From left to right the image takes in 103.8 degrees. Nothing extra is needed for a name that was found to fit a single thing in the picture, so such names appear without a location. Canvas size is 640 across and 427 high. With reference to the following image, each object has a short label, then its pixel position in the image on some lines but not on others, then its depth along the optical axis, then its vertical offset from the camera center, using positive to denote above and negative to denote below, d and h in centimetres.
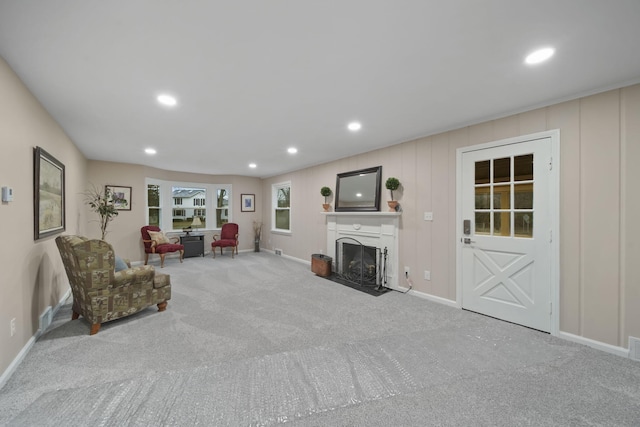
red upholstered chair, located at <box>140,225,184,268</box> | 562 -74
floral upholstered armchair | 245 -71
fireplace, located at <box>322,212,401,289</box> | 401 -46
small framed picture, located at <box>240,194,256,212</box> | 758 +34
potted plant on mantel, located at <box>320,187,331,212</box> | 514 +42
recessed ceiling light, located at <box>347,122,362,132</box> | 317 +113
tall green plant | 452 +23
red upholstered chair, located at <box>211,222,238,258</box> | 674 -63
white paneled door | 259 -22
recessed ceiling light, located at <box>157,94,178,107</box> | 238 +111
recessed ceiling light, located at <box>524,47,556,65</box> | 172 +111
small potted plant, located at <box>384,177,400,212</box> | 384 +42
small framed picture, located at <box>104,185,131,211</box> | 544 +39
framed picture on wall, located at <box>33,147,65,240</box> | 233 +20
